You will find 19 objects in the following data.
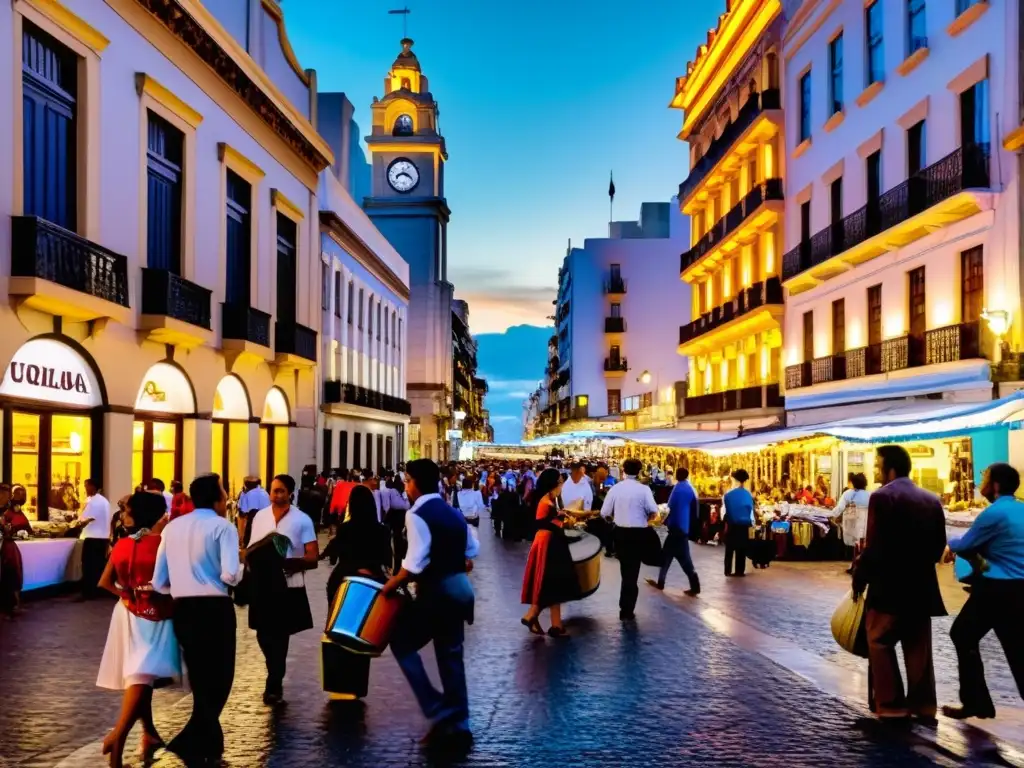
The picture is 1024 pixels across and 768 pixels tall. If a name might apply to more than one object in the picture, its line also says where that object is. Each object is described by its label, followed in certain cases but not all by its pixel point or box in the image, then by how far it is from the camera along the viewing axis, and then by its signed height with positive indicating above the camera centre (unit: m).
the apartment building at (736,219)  36.44 +7.40
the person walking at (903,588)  7.67 -1.06
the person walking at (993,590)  7.48 -1.05
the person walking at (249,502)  18.36 -1.15
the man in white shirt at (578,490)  16.09 -0.83
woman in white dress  6.65 -1.21
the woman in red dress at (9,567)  13.24 -1.55
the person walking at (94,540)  15.11 -1.42
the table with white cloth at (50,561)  14.84 -1.72
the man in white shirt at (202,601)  6.80 -1.01
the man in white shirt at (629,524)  12.88 -1.05
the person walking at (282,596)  8.43 -1.22
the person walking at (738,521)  17.81 -1.41
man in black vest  7.19 -1.14
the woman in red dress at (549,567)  11.68 -1.39
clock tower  76.38 +14.33
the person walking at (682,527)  15.41 -1.30
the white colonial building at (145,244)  16.06 +3.36
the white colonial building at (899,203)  21.38 +5.02
